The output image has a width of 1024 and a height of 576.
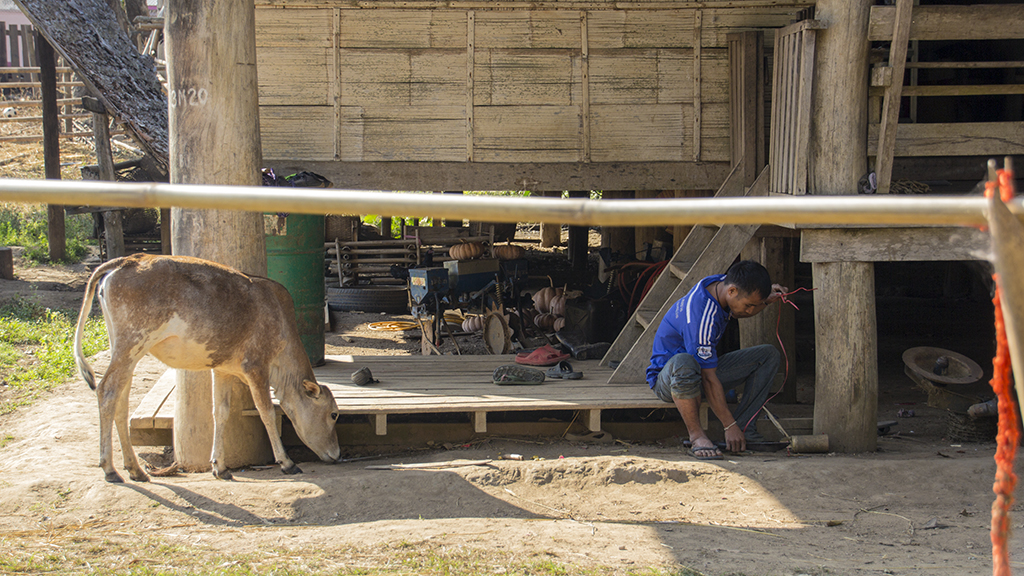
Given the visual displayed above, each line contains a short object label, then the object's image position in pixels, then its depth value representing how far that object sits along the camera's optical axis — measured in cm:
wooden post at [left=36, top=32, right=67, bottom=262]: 1334
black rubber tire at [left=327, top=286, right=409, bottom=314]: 1290
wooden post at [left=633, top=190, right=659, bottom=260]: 1160
